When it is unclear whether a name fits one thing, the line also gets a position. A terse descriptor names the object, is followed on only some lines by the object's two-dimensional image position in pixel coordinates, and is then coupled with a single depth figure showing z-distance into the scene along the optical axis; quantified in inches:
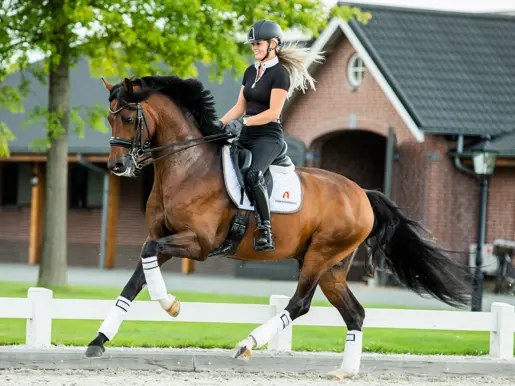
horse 653.4
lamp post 1302.0
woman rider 696.3
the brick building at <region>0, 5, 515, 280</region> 1798.0
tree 1345.5
